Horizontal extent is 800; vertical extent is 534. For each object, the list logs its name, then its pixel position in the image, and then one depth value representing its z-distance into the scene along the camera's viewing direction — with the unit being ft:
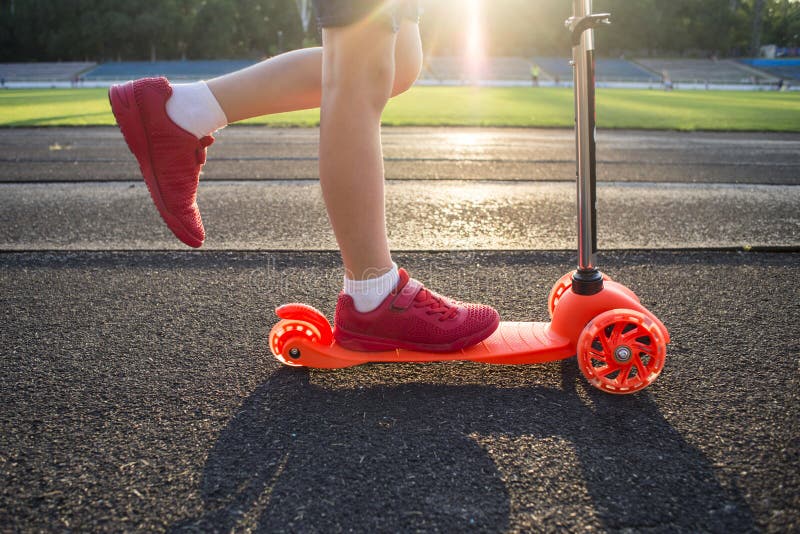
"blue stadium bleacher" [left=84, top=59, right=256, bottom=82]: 155.97
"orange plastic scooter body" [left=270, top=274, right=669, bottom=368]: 5.77
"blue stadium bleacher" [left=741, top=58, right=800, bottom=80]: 168.35
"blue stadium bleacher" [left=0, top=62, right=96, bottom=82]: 149.25
